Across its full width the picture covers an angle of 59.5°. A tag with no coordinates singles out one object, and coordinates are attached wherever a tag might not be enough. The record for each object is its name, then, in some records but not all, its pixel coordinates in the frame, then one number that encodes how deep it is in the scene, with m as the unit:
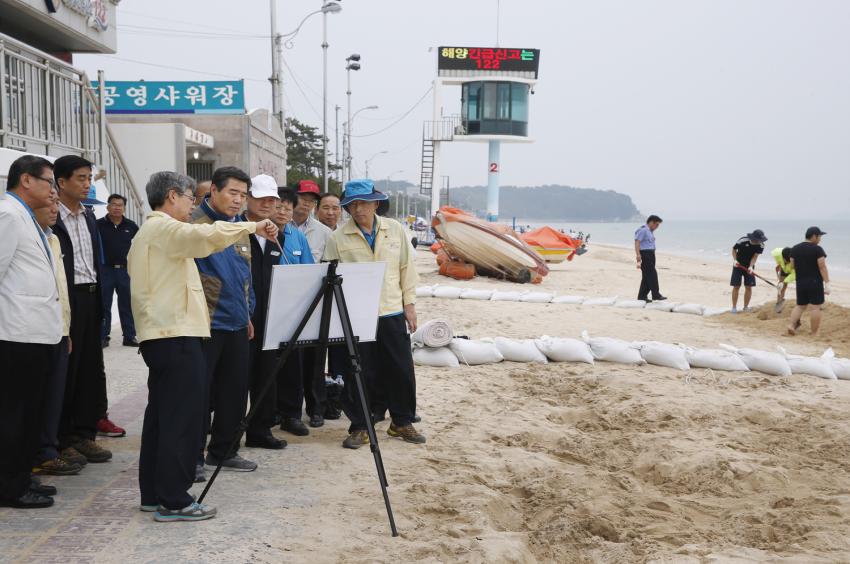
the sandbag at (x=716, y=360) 7.95
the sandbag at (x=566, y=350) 8.06
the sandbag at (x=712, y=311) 12.95
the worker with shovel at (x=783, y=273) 11.69
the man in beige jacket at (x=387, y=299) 5.00
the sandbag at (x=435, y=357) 7.60
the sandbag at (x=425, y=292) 13.97
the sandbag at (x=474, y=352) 7.77
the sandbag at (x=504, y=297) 13.86
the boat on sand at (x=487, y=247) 18.36
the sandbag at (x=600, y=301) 13.35
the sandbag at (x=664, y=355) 7.93
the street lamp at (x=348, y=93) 34.09
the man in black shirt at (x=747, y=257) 12.63
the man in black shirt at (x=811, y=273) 10.27
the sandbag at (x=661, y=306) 13.19
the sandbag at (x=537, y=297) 13.77
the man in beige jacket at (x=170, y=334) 3.44
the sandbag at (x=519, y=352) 8.07
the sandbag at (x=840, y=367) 7.86
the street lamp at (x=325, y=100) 32.91
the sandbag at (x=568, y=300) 13.70
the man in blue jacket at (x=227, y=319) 3.95
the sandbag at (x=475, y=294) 13.88
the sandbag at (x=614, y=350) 8.07
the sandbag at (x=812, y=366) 7.80
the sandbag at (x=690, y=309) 13.05
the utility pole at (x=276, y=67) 24.44
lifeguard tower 41.66
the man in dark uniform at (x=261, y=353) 4.77
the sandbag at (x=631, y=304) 13.37
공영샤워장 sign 20.89
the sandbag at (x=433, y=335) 7.61
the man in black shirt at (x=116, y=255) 7.75
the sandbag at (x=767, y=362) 7.83
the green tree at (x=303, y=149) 61.53
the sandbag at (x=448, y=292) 13.88
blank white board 3.86
